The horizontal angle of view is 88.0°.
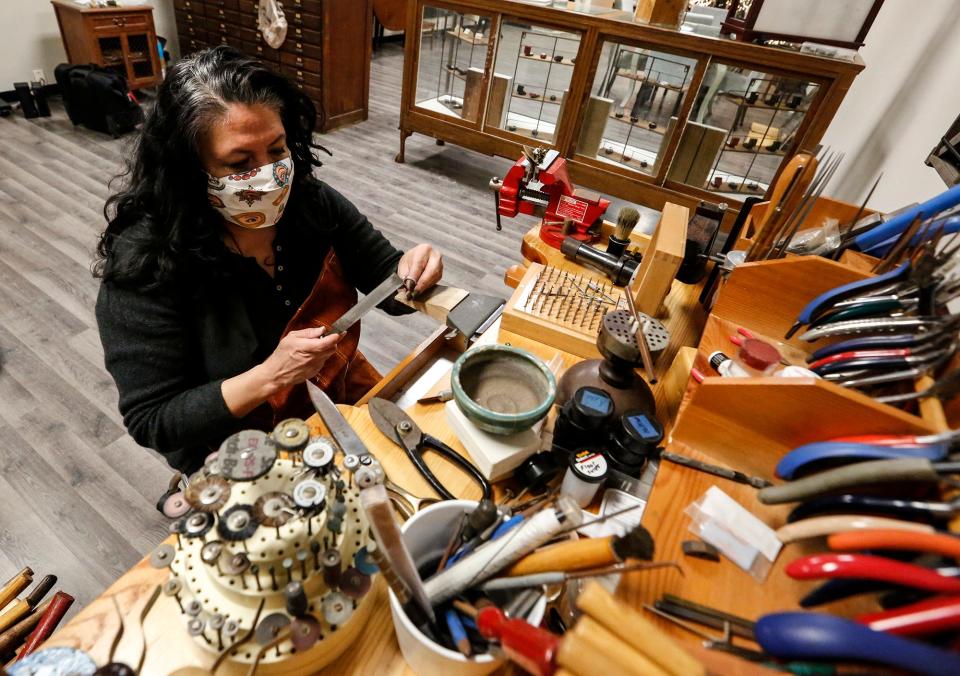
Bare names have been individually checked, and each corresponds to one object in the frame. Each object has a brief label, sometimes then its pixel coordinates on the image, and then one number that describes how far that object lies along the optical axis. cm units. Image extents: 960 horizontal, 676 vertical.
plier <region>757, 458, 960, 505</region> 49
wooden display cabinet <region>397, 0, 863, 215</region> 273
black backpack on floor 392
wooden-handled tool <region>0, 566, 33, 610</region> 79
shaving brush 130
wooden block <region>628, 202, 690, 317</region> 105
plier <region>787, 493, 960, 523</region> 48
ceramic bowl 78
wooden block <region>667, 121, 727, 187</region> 302
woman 98
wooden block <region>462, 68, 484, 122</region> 366
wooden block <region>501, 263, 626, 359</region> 106
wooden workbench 56
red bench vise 144
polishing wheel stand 50
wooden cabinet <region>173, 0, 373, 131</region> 414
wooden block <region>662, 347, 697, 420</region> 96
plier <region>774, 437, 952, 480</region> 54
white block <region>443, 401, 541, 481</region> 76
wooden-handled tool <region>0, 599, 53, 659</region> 67
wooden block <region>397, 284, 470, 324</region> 113
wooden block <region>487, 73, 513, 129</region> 357
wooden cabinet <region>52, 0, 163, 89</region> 411
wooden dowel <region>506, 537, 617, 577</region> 48
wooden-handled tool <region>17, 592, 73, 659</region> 66
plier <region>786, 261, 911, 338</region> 78
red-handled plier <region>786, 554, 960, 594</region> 42
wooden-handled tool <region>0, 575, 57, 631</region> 71
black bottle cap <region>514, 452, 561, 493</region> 77
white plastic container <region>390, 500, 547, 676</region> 50
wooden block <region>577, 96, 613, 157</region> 326
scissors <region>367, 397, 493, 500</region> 78
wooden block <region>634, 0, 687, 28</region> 279
